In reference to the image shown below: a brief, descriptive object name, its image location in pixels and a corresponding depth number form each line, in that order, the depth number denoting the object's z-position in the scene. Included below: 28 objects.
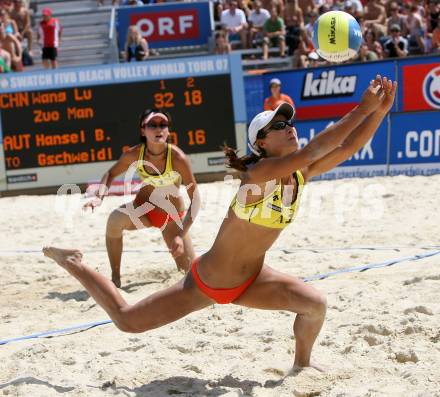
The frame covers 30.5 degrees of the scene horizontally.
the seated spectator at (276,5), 15.86
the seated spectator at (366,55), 13.59
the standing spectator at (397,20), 14.82
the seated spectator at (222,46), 14.89
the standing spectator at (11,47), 14.92
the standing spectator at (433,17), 14.80
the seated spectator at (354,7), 14.43
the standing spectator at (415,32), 14.43
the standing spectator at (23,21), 16.48
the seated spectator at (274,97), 12.14
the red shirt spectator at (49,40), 15.12
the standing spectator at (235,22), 15.68
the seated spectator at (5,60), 14.04
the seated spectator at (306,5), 16.02
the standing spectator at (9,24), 15.96
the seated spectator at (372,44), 13.91
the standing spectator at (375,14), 14.90
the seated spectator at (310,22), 14.95
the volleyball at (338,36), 4.57
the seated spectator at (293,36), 15.16
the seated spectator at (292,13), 15.49
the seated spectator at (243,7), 16.22
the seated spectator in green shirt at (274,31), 15.20
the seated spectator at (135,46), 14.77
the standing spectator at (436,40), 13.89
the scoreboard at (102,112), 11.97
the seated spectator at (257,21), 15.72
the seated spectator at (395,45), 13.70
